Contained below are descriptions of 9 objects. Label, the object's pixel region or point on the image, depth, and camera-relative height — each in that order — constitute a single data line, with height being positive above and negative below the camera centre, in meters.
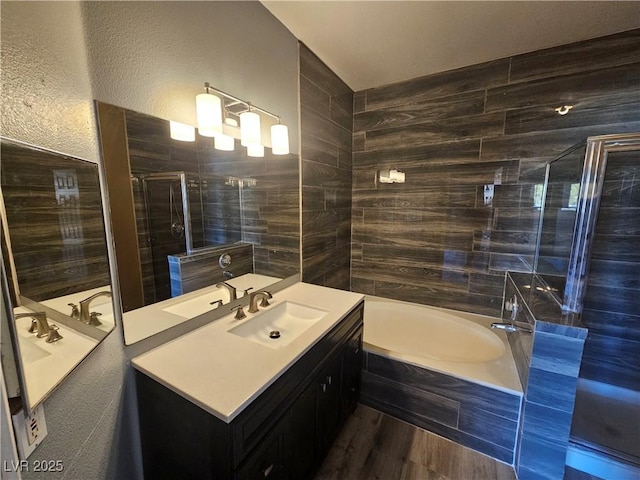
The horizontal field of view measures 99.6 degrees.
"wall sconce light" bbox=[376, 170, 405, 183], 2.63 +0.27
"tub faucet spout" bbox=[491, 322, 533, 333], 1.74 -0.80
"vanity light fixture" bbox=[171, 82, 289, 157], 1.24 +0.42
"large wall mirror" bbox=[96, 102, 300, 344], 1.06 -0.08
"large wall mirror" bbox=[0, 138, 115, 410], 0.60 -0.16
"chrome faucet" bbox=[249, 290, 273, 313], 1.60 -0.58
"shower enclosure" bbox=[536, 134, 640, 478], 1.46 -0.48
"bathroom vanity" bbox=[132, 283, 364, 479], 0.89 -0.74
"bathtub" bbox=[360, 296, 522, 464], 1.56 -1.18
